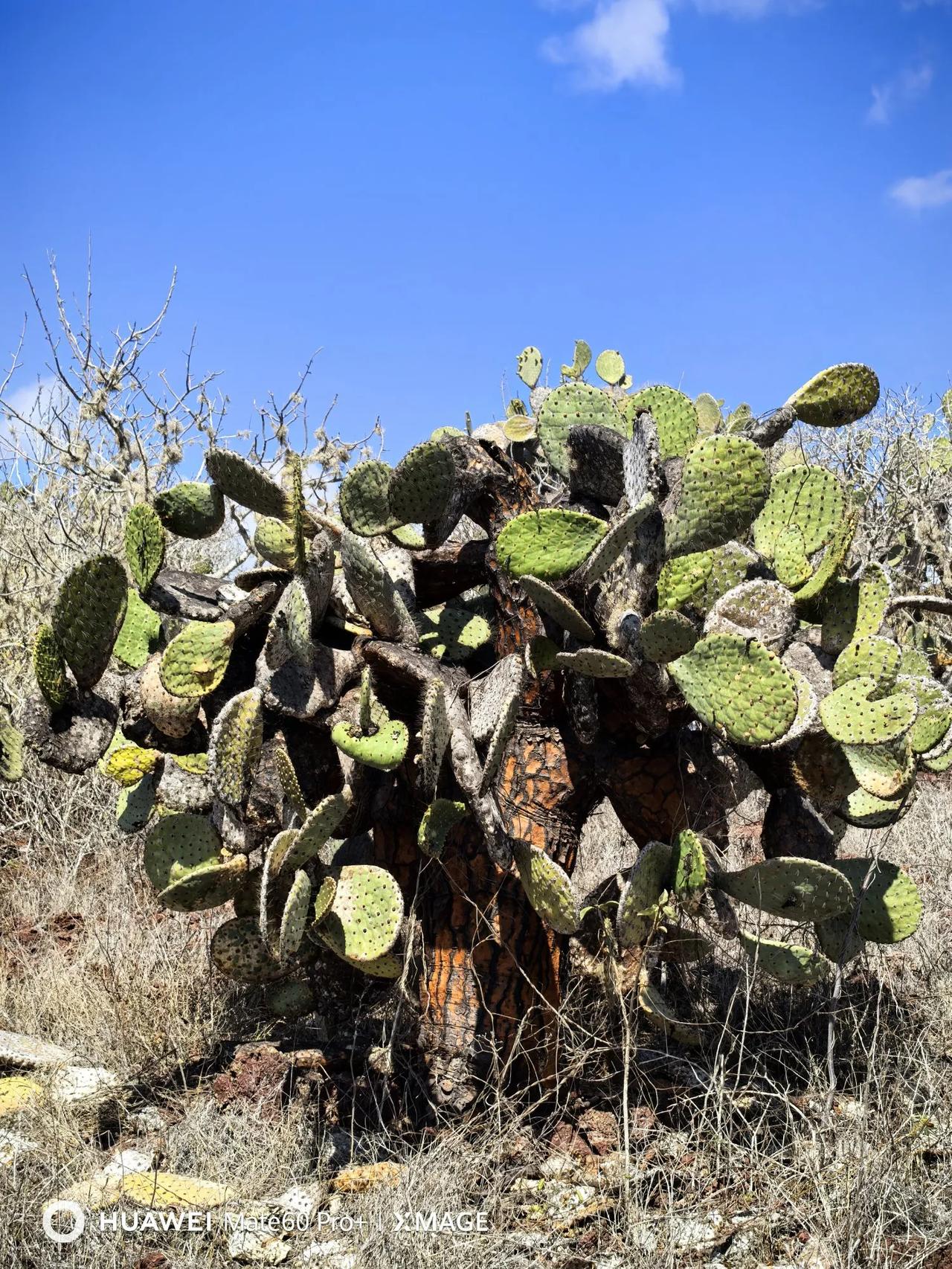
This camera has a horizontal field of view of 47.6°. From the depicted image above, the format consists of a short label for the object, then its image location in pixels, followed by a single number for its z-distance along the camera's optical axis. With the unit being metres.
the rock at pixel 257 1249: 2.11
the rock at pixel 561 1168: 2.45
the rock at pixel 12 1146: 2.46
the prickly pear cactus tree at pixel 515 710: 2.43
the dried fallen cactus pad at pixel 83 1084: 2.84
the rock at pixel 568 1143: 2.54
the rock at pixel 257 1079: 2.79
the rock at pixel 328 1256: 2.08
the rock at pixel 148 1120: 2.75
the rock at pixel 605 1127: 2.57
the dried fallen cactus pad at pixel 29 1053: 2.99
